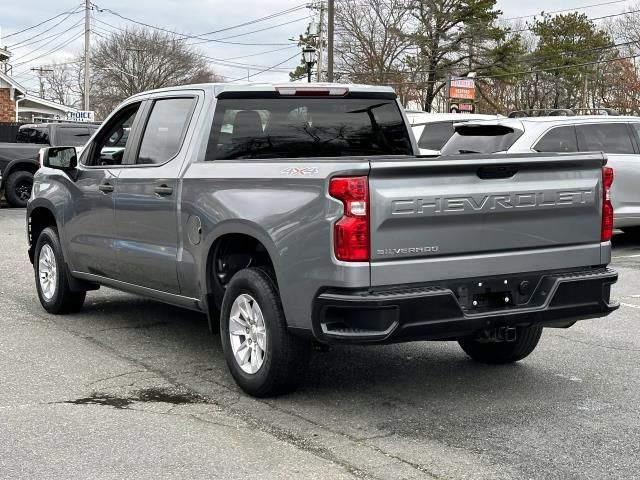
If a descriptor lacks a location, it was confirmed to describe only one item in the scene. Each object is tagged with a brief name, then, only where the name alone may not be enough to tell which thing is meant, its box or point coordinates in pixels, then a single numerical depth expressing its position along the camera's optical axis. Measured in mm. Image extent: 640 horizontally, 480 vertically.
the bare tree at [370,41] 52625
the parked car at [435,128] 14141
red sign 49906
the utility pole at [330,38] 35094
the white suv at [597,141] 11609
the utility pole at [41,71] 102875
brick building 42688
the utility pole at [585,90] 58281
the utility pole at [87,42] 48781
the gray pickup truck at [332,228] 4797
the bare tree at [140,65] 72938
